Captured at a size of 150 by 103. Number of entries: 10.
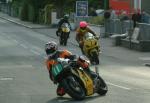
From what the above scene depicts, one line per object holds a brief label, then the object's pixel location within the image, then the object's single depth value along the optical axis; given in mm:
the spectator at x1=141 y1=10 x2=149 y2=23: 41819
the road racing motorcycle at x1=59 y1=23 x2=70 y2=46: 35028
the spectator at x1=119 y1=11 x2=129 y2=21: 40409
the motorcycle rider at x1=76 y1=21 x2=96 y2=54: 23406
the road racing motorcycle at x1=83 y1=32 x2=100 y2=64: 23141
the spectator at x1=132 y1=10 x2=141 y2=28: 39250
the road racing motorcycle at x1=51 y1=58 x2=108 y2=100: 13727
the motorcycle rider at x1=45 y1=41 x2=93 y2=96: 13979
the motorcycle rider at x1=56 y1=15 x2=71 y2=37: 35684
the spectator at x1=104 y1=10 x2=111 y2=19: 43925
